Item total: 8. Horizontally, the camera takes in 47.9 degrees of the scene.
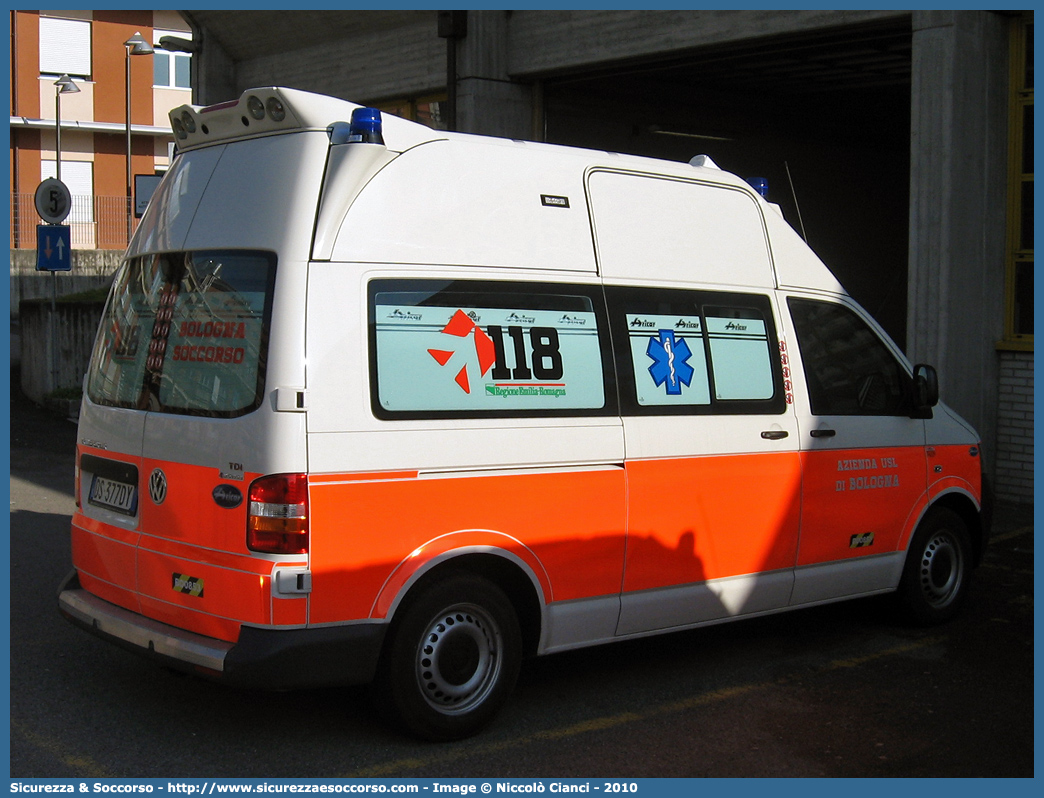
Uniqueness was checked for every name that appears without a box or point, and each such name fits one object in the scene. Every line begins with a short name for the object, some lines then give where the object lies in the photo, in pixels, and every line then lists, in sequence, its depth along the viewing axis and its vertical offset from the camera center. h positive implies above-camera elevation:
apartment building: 40.16 +9.16
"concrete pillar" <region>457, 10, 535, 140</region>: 14.46 +3.48
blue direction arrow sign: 15.23 +1.46
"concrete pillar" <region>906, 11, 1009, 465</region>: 10.38 +1.49
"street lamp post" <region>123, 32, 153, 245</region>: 23.02 +6.21
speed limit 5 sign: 14.85 +2.03
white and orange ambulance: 4.56 -0.24
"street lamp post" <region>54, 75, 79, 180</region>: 27.56 +6.48
